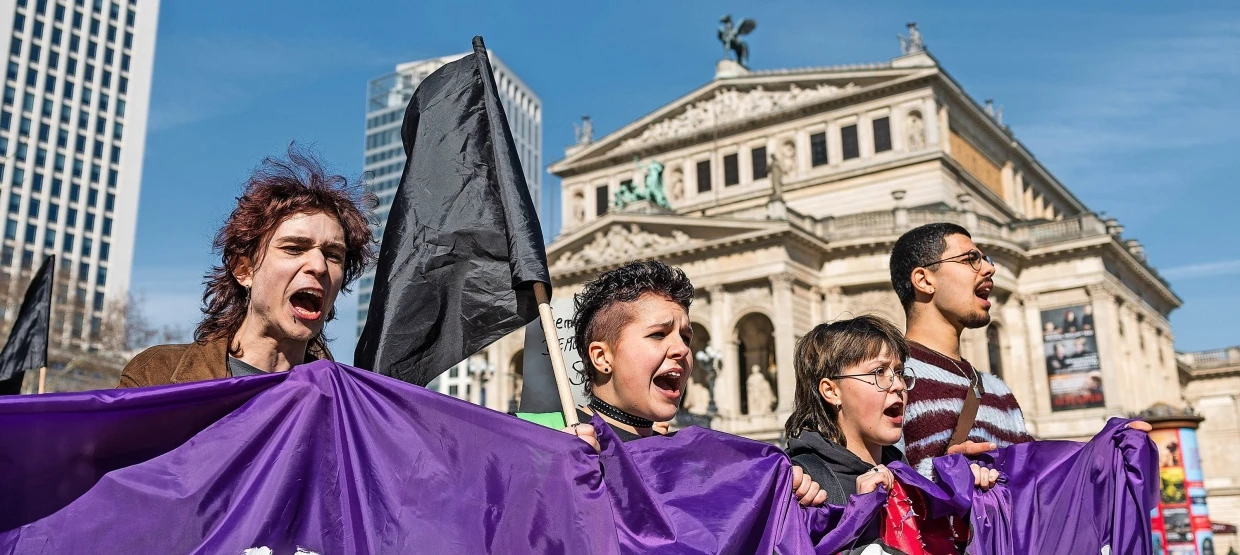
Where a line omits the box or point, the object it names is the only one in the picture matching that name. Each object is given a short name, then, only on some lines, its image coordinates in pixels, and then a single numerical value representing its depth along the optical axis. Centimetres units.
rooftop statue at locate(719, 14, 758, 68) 5372
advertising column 1467
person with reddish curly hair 319
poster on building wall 3525
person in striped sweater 428
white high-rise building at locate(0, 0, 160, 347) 7675
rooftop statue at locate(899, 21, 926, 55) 4478
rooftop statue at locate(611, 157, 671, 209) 4262
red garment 341
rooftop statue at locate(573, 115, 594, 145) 5397
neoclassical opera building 3578
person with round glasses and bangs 364
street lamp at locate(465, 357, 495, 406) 3519
